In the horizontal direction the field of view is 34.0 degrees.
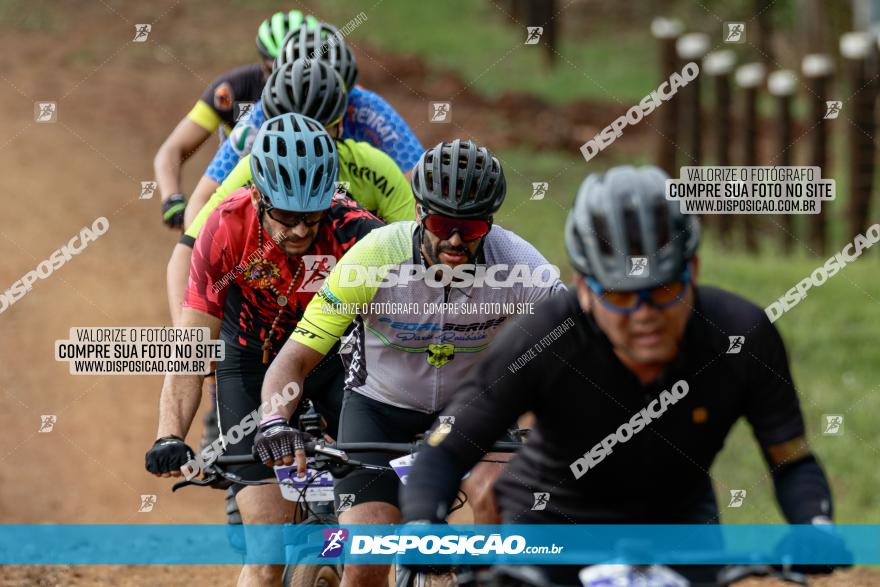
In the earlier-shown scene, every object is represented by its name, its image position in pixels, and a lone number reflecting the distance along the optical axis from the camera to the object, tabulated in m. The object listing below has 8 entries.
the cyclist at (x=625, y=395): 4.05
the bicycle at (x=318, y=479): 5.91
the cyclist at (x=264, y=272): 6.79
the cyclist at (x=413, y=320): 6.28
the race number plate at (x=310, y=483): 6.51
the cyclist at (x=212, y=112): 10.26
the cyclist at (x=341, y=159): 8.21
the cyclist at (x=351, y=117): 9.08
